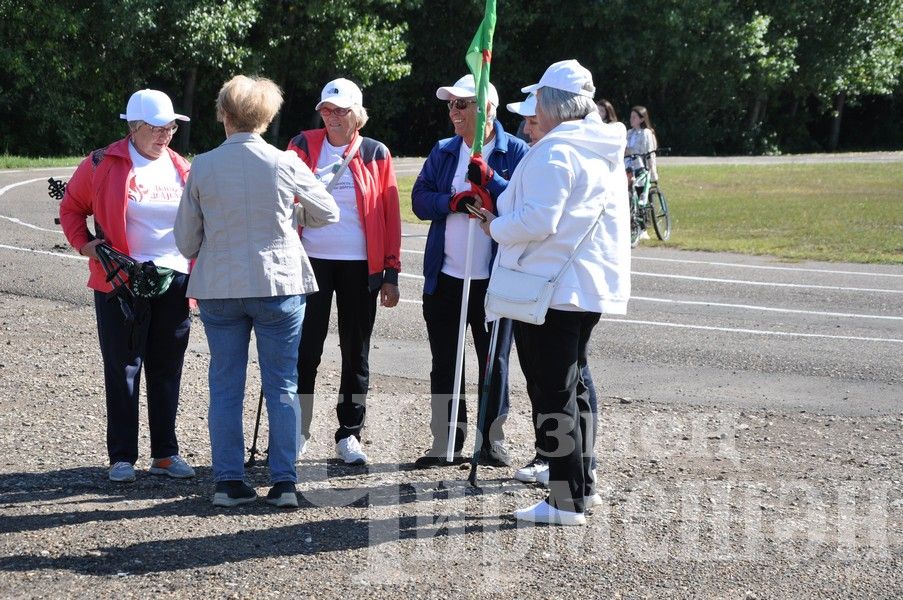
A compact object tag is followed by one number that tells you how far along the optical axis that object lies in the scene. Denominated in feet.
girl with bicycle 56.29
